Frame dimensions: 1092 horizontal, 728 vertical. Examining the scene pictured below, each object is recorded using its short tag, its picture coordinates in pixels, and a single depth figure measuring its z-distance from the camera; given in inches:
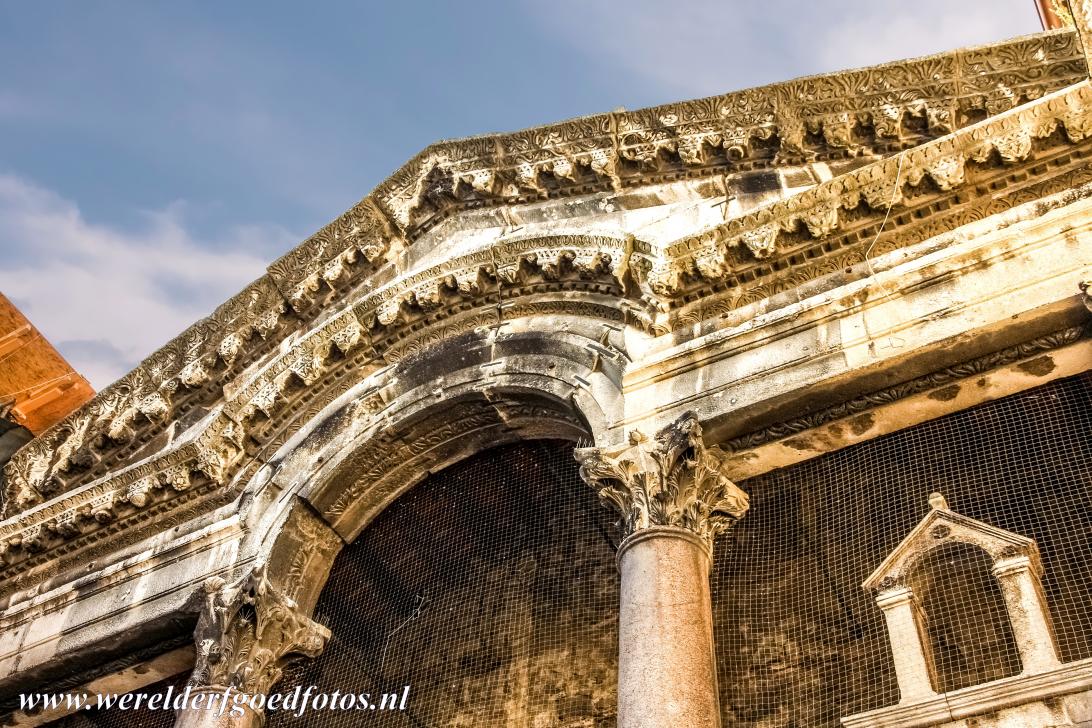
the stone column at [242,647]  331.0
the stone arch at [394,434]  352.5
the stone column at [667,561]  245.1
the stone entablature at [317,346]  301.9
